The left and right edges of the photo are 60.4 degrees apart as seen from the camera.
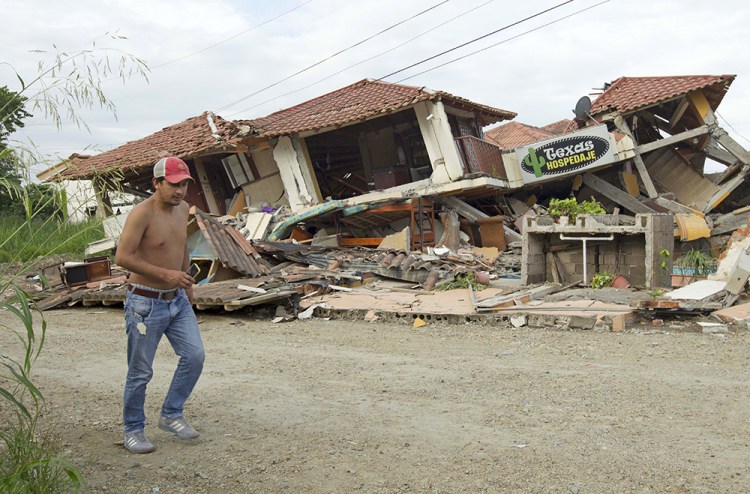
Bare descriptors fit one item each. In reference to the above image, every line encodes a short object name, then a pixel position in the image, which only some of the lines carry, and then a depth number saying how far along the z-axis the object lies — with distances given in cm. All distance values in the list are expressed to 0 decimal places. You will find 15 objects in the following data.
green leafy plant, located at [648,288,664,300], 968
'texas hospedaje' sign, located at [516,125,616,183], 1767
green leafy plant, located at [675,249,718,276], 1207
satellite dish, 1838
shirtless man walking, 406
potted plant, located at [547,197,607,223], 1209
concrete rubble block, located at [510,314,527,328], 898
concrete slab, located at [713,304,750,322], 821
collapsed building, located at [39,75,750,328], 1595
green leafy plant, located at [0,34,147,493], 297
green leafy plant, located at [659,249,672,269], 1069
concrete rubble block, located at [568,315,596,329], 853
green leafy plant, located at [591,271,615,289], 1123
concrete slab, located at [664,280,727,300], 905
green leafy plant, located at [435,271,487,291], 1278
